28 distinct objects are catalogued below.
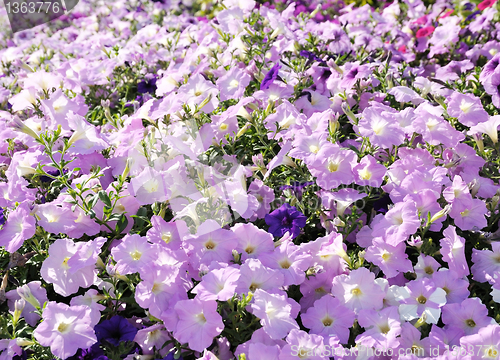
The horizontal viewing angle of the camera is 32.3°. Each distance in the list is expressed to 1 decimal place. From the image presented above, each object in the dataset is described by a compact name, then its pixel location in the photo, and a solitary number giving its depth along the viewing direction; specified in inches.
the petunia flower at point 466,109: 45.0
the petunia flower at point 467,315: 38.0
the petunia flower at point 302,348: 36.1
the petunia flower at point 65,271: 38.5
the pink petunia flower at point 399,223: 39.3
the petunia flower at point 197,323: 36.6
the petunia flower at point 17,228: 39.4
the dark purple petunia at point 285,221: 40.7
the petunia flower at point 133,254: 38.1
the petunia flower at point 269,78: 46.9
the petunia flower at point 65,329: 36.4
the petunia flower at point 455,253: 39.4
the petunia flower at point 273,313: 36.6
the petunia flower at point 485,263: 39.7
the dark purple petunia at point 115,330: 37.6
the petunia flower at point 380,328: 36.7
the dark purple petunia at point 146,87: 54.9
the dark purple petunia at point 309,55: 52.3
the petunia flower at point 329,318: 37.9
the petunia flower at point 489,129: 43.9
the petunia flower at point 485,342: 36.2
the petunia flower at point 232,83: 47.0
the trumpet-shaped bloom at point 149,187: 40.2
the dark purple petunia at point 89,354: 37.2
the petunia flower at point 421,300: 38.0
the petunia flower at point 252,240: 39.9
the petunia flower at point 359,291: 38.4
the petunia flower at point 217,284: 36.9
